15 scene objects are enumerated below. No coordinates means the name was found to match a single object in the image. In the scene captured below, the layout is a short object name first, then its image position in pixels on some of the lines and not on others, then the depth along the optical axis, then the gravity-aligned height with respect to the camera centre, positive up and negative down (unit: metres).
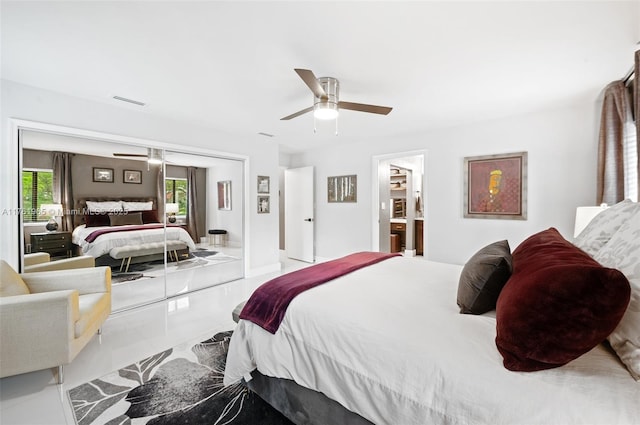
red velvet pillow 0.88 -0.36
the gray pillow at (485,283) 1.43 -0.39
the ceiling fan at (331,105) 2.59 +0.99
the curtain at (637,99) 1.77 +0.70
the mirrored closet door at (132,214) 2.94 -0.08
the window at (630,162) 2.65 +0.45
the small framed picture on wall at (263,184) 5.07 +0.44
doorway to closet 5.17 +0.09
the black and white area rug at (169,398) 1.71 -1.29
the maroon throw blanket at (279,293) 1.73 -0.56
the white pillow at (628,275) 0.93 -0.25
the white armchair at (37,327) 1.90 -0.86
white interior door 6.10 -0.12
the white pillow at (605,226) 1.48 -0.10
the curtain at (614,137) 2.67 +0.73
